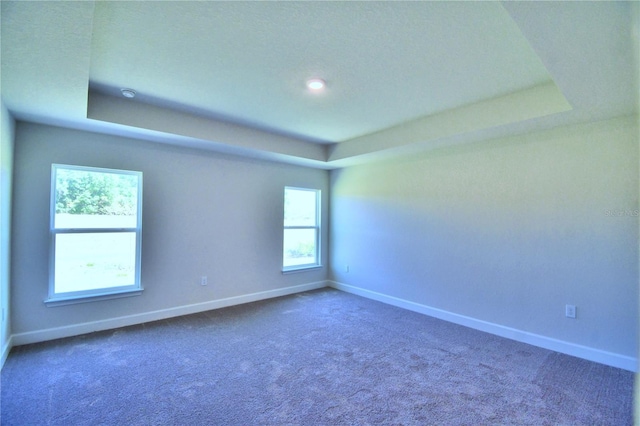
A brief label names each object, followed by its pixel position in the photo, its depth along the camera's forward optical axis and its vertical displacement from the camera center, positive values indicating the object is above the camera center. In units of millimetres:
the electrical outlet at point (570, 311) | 2893 -911
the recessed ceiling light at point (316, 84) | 2545 +1156
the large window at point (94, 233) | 3176 -240
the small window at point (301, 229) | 5172 -254
